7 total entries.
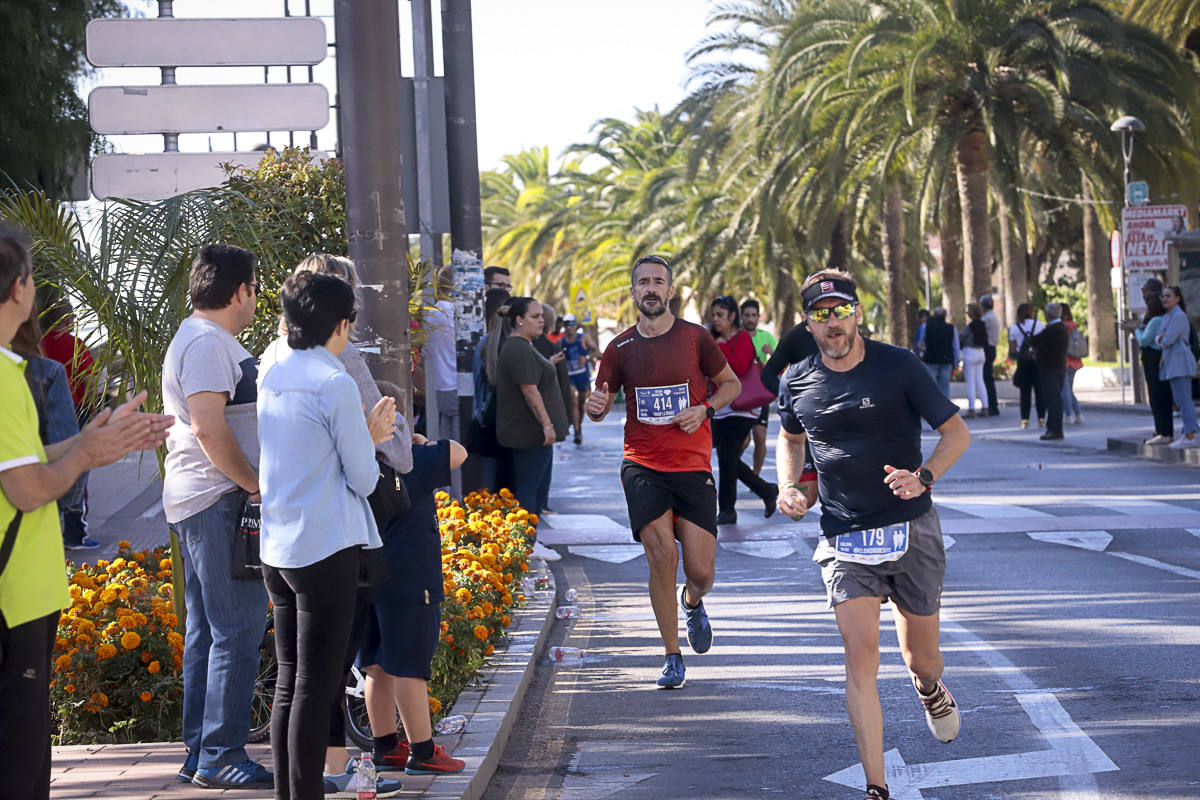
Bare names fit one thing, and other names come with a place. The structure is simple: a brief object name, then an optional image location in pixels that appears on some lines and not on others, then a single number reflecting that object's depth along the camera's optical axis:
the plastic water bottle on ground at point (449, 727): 10.99
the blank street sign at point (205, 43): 16.87
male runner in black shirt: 9.60
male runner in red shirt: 13.47
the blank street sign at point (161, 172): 17.28
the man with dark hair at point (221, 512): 9.45
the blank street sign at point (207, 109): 16.97
